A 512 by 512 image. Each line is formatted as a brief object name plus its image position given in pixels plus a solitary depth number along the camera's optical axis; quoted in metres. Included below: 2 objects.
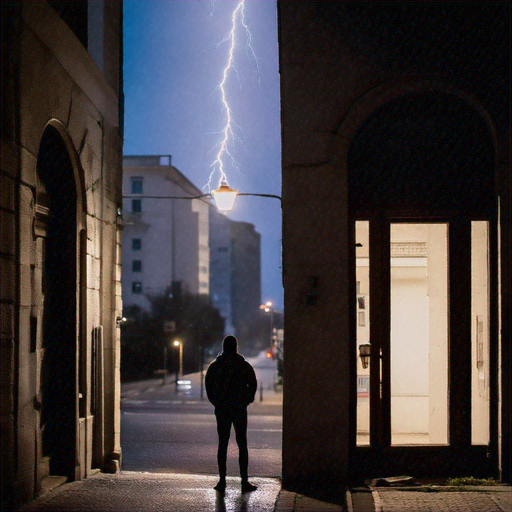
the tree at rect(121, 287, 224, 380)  60.09
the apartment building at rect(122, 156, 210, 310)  81.06
